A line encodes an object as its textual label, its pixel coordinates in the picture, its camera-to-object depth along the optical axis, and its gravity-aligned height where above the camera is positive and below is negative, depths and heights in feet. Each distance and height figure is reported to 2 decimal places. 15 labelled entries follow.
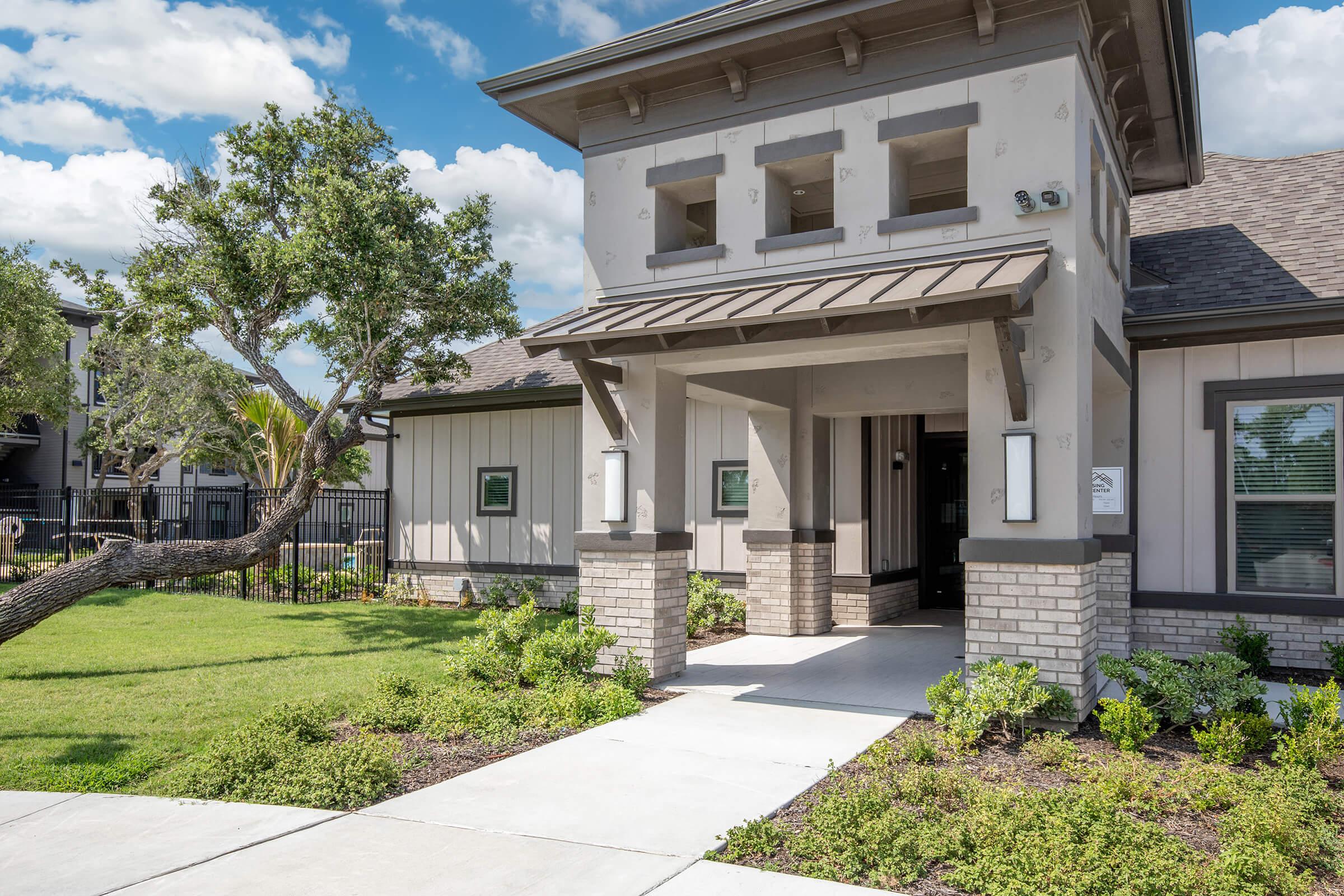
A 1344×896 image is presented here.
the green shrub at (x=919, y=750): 20.62 -6.04
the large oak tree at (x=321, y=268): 43.42 +10.63
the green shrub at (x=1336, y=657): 29.78 -5.64
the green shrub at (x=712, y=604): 41.60 -5.48
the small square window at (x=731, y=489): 45.01 -0.17
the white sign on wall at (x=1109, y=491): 34.09 -0.19
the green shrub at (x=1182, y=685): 23.47 -5.28
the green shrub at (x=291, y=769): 18.42 -6.06
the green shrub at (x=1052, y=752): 20.81 -6.15
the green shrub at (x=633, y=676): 28.07 -5.93
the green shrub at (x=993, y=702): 22.30 -5.46
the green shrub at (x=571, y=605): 46.03 -6.12
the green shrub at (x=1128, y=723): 21.71 -5.73
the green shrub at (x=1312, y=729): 19.75 -5.48
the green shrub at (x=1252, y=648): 31.27 -5.61
